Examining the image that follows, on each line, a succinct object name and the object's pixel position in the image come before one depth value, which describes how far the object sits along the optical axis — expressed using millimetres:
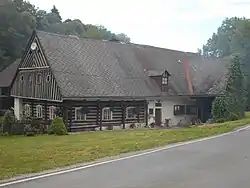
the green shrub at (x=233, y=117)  42581
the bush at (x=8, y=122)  34531
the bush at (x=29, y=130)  33438
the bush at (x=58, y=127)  32188
